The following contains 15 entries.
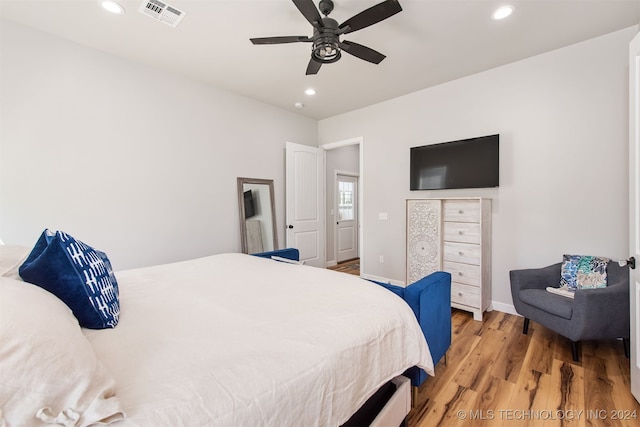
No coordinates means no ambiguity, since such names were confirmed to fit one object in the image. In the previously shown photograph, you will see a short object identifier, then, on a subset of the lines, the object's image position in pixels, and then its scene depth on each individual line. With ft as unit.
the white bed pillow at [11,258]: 3.32
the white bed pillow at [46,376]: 1.79
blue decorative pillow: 3.34
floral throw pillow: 7.70
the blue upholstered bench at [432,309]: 5.04
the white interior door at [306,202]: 13.98
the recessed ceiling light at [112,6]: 6.67
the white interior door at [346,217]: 18.76
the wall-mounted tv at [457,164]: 9.92
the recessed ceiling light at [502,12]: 6.83
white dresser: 9.39
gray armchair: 6.48
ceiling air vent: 6.77
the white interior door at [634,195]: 5.24
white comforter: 2.37
